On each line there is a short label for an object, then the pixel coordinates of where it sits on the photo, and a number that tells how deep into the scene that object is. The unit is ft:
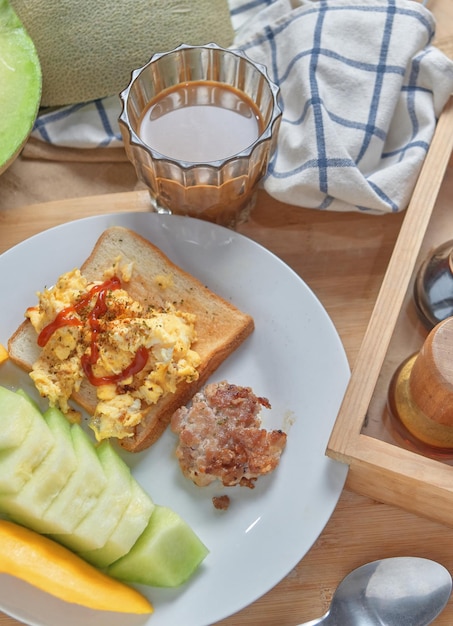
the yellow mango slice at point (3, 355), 1.78
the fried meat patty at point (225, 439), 1.70
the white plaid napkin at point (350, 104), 1.90
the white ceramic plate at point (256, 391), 1.66
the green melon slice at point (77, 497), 1.60
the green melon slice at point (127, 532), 1.62
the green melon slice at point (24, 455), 1.59
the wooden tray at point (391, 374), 1.58
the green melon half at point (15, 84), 1.89
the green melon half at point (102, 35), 1.97
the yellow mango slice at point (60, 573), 1.58
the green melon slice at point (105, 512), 1.61
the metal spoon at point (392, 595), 1.67
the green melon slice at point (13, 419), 1.60
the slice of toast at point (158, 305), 1.78
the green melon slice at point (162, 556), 1.63
